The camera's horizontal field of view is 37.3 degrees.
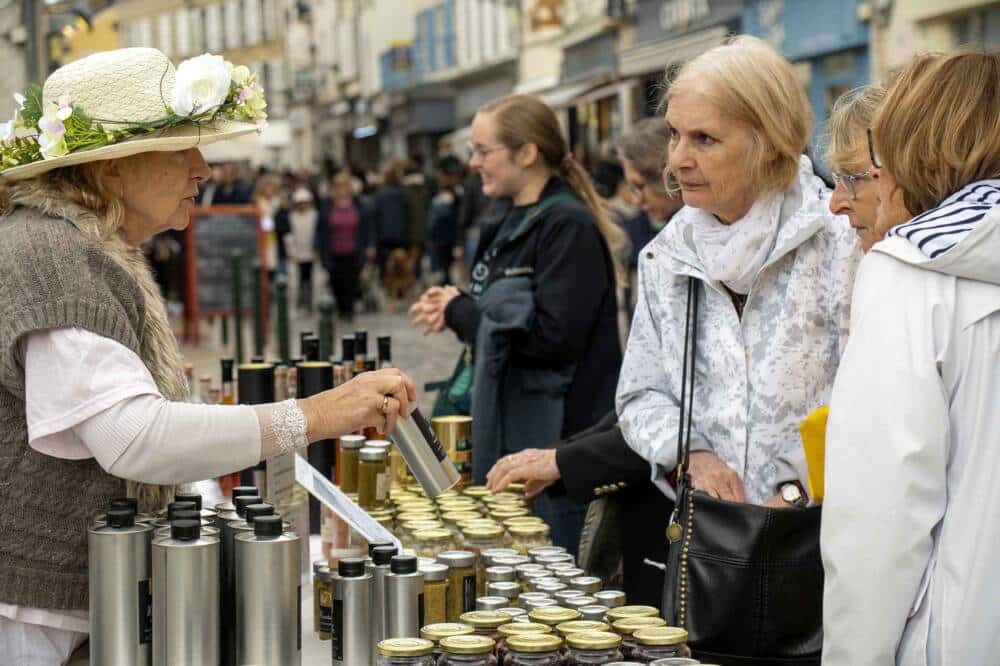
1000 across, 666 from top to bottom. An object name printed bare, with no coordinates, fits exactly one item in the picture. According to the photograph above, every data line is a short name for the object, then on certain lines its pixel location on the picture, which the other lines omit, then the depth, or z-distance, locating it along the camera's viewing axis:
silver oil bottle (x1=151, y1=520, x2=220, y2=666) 2.59
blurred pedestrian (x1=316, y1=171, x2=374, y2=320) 20.11
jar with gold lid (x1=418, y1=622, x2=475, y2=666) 2.46
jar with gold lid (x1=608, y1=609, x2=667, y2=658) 2.52
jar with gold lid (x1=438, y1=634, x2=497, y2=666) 2.38
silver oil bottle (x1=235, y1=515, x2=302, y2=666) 2.65
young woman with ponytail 4.95
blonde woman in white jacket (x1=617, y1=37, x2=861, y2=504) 3.34
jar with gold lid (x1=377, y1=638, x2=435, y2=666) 2.38
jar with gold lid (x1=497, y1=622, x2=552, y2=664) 2.47
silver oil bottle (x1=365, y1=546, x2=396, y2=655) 2.72
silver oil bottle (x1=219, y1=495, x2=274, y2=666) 2.72
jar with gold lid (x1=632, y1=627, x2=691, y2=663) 2.46
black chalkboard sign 16.69
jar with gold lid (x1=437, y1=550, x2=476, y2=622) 2.97
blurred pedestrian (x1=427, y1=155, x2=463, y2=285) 20.89
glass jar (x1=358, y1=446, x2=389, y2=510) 3.62
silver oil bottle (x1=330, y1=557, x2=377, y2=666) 2.72
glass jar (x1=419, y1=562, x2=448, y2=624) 2.88
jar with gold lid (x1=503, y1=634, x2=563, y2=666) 2.39
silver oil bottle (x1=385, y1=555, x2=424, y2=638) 2.69
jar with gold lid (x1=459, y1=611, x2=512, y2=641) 2.57
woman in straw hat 2.63
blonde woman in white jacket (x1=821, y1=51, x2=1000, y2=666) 2.39
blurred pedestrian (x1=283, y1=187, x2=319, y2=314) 21.48
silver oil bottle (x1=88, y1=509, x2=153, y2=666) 2.63
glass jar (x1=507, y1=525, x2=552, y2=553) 3.34
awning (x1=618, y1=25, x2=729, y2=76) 20.47
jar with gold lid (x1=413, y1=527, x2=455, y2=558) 3.19
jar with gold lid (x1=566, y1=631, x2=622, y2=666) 2.40
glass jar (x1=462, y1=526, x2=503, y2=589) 3.25
